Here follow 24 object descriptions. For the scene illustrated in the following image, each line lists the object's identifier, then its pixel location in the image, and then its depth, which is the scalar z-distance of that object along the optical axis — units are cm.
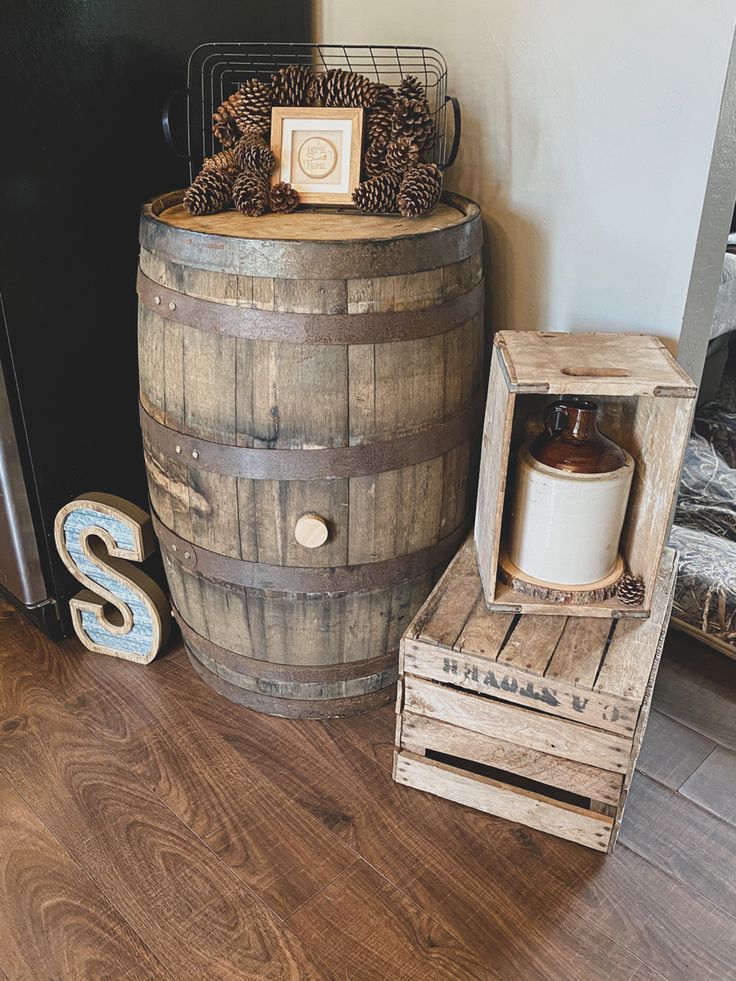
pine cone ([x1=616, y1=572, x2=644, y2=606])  137
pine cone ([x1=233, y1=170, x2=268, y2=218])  142
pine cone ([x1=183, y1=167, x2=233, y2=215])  143
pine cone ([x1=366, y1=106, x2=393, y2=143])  146
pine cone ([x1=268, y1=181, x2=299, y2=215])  145
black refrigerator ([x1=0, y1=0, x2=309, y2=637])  144
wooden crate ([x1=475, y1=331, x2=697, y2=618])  122
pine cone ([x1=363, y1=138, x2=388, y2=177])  146
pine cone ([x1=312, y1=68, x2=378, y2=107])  145
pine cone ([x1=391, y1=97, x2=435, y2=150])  143
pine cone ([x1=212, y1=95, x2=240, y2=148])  149
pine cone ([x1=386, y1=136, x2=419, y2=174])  144
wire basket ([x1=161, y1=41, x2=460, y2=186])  159
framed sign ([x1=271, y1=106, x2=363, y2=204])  146
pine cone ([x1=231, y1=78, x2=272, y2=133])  147
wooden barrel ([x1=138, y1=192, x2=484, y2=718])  127
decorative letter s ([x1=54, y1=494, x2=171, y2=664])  164
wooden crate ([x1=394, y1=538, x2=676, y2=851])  125
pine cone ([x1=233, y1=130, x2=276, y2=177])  146
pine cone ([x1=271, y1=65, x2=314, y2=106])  148
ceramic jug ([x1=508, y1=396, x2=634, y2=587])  132
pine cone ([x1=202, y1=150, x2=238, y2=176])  145
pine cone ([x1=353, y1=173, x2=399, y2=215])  141
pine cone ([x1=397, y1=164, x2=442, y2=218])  140
